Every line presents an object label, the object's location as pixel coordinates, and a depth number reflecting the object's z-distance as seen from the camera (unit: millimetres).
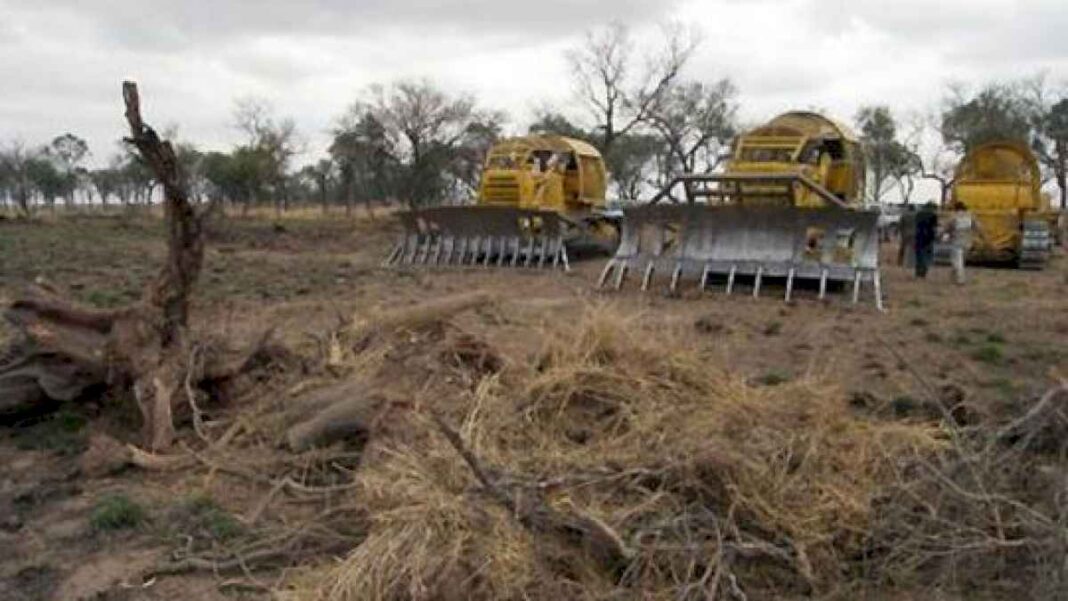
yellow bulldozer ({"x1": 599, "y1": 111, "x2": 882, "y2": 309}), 13562
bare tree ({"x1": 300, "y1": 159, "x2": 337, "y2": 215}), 55781
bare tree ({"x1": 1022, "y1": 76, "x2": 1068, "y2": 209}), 49281
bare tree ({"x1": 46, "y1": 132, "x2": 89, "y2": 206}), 61272
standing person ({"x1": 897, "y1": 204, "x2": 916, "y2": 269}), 19584
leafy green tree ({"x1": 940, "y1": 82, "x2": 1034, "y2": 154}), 47812
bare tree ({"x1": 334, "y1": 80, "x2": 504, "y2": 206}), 47344
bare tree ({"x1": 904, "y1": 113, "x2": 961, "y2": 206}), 51562
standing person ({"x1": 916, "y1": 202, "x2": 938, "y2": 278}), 17391
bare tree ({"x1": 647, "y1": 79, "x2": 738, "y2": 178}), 49688
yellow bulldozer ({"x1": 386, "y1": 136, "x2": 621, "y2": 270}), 19234
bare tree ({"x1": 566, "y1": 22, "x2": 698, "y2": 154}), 48406
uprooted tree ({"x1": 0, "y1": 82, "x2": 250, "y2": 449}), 7332
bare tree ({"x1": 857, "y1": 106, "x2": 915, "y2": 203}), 54438
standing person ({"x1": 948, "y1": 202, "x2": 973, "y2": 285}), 16844
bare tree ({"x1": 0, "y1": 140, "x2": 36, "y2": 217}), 48997
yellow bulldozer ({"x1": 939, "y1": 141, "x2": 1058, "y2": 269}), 20172
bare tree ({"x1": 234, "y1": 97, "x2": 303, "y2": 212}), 49594
